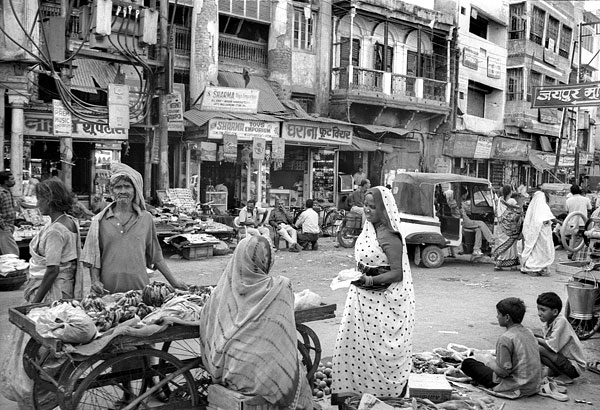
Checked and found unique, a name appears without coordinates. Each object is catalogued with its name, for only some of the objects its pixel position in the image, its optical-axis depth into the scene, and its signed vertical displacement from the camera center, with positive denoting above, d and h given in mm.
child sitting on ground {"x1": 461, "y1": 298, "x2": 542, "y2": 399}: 5355 -1562
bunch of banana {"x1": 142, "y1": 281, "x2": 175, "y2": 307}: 4395 -922
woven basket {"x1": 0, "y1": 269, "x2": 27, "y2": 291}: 9258 -1795
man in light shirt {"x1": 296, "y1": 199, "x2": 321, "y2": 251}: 15102 -1377
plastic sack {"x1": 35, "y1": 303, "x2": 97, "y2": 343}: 3562 -949
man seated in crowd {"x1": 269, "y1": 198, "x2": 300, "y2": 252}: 14844 -1503
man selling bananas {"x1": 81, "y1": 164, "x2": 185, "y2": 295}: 4637 -572
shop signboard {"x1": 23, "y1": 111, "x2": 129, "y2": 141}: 14719 +847
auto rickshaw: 12742 -840
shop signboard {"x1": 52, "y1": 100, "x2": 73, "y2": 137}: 14336 +1008
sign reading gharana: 19500 +1246
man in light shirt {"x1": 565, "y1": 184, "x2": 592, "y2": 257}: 14398 -550
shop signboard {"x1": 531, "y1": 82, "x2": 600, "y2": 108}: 19055 +2703
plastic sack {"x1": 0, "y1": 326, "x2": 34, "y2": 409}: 4203 -1481
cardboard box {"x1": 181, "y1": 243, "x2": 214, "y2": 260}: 13273 -1822
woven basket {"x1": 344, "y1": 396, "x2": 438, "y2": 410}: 4527 -1707
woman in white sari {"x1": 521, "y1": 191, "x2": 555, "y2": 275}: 12250 -1182
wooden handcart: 3746 -1417
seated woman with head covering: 3826 -1013
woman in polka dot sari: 4711 -1094
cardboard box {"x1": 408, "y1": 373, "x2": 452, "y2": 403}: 5031 -1750
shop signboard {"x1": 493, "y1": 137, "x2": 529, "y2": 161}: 29281 +1363
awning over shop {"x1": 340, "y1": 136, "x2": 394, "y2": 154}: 21953 +966
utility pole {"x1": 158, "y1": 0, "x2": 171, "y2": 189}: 16078 +1860
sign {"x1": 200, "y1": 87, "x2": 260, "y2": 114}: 17719 +1982
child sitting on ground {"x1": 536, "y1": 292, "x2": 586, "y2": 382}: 5852 -1584
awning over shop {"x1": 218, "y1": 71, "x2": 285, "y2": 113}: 19500 +2647
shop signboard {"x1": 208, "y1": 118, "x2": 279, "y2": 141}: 17453 +1155
